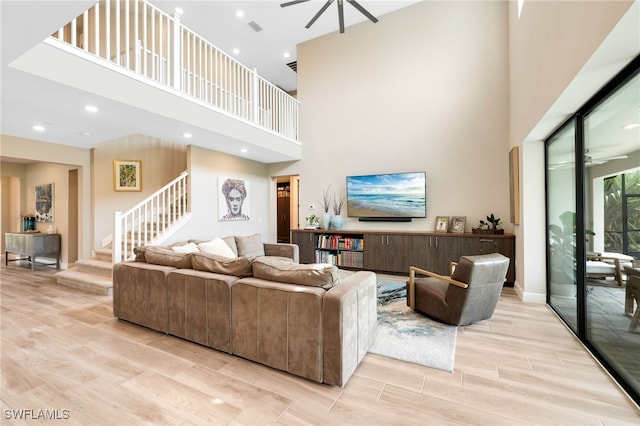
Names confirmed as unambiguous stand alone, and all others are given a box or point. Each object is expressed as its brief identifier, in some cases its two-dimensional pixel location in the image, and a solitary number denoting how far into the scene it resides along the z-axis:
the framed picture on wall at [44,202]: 6.93
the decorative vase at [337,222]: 6.21
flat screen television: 5.54
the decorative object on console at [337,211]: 6.22
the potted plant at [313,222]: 6.46
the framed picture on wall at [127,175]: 6.22
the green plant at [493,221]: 4.80
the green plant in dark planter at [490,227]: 4.74
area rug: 2.39
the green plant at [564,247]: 2.94
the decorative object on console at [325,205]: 6.29
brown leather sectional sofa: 2.02
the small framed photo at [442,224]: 5.28
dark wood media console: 4.66
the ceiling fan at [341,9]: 3.71
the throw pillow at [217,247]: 4.38
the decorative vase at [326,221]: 6.26
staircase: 4.60
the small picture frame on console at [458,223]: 5.17
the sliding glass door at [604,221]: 1.93
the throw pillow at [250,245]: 5.36
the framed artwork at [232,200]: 6.20
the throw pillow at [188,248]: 3.99
